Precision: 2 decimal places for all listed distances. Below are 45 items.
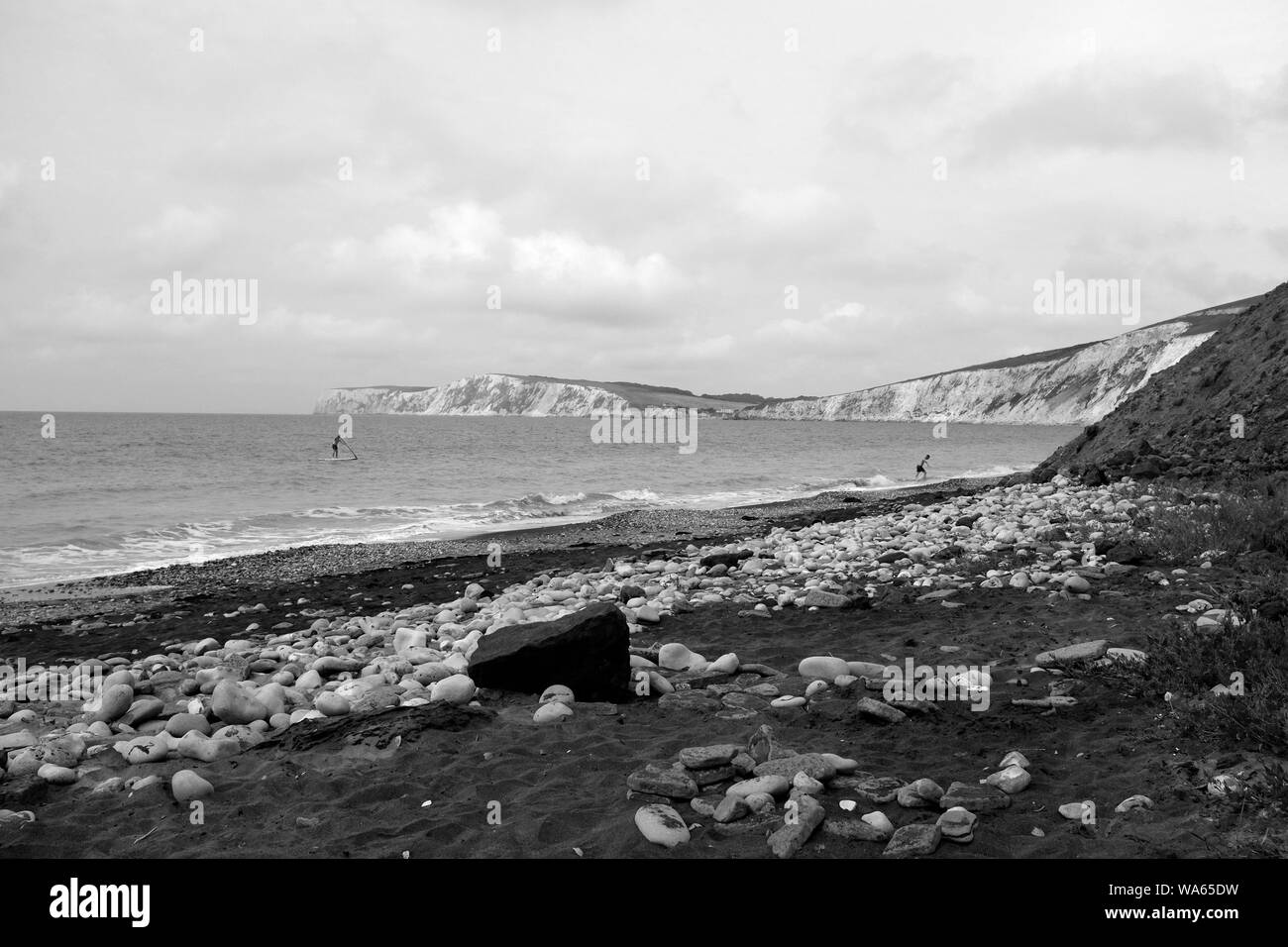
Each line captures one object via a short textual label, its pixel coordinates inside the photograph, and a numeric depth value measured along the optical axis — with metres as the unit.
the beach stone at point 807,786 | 3.91
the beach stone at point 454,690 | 5.75
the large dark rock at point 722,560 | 11.73
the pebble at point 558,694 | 5.66
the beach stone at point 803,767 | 4.08
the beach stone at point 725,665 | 6.38
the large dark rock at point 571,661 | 5.90
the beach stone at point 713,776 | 4.19
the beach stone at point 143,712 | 5.74
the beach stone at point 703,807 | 3.85
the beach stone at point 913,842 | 3.36
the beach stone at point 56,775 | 4.61
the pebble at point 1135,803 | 3.57
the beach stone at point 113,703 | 5.80
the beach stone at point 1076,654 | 5.67
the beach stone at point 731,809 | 3.76
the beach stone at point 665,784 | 4.06
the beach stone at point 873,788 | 3.87
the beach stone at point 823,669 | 6.03
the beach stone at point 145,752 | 4.95
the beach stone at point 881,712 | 4.96
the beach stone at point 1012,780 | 3.86
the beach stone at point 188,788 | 4.30
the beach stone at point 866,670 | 5.98
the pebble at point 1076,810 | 3.55
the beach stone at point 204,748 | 4.94
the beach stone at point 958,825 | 3.43
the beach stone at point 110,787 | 4.48
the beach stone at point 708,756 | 4.33
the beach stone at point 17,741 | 5.03
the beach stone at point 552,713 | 5.34
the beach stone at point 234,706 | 5.60
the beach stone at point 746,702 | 5.47
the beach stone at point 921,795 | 3.77
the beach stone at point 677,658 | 6.58
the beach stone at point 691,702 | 5.54
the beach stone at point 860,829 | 3.52
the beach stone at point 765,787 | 3.93
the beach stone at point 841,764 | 4.16
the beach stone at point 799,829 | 3.44
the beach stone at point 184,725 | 5.39
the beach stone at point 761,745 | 4.39
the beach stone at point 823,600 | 8.38
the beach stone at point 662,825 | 3.60
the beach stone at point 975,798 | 3.70
